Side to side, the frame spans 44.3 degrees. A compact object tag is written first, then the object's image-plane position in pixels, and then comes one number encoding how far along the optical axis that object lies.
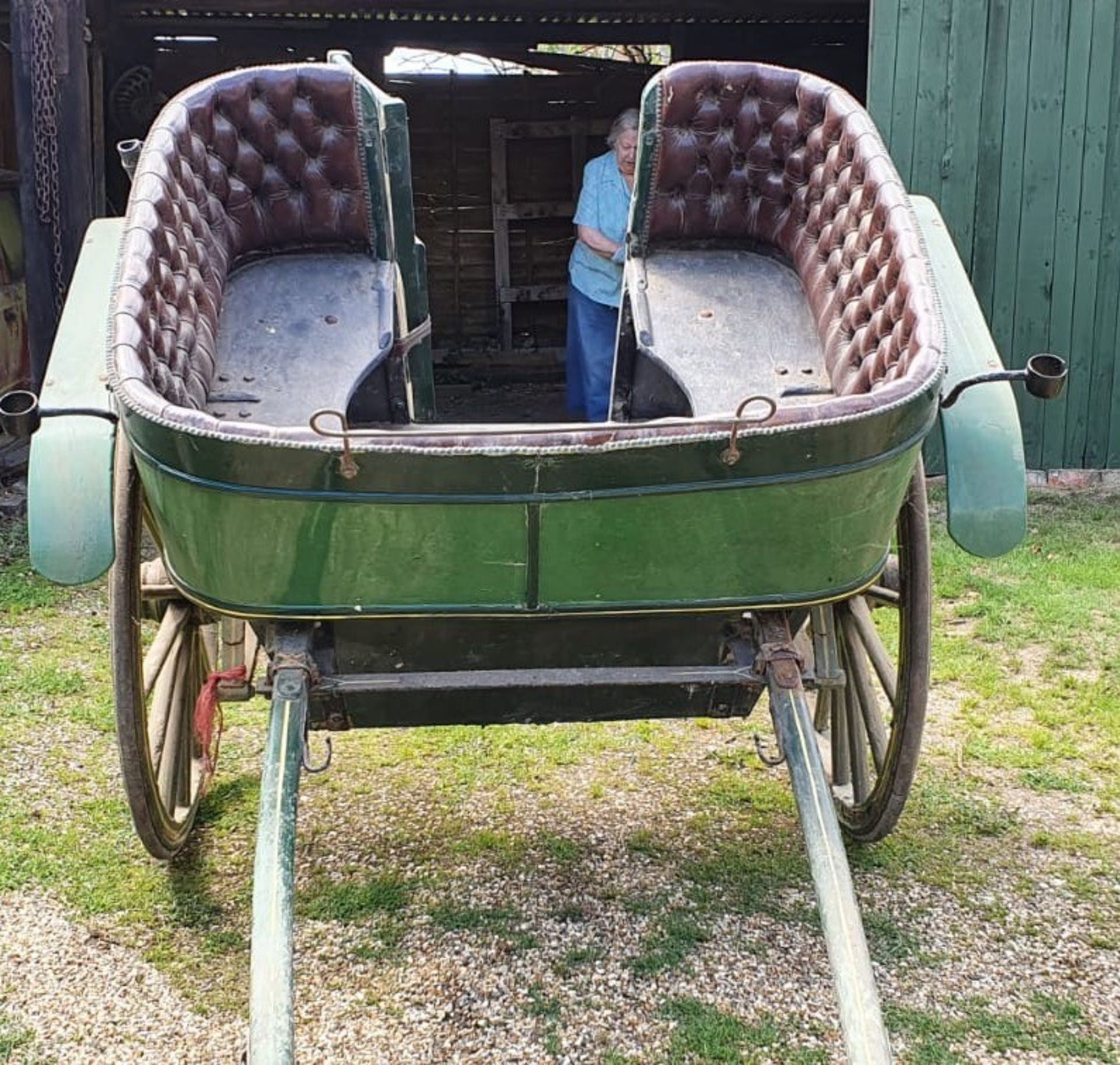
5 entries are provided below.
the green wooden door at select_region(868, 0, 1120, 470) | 5.91
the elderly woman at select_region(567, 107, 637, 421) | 5.08
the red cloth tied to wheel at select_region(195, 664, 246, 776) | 2.63
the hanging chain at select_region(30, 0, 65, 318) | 5.55
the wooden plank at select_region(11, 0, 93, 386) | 5.53
